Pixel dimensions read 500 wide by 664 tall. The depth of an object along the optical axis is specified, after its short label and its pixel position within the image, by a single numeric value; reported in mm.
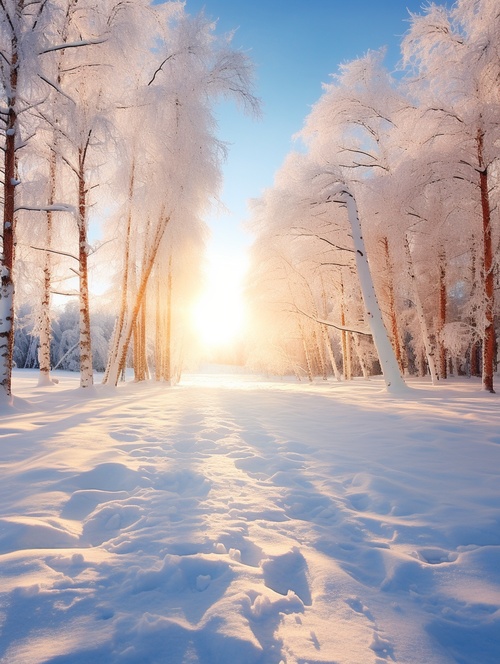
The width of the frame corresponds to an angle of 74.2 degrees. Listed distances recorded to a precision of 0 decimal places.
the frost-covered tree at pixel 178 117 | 8680
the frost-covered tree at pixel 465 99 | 7164
